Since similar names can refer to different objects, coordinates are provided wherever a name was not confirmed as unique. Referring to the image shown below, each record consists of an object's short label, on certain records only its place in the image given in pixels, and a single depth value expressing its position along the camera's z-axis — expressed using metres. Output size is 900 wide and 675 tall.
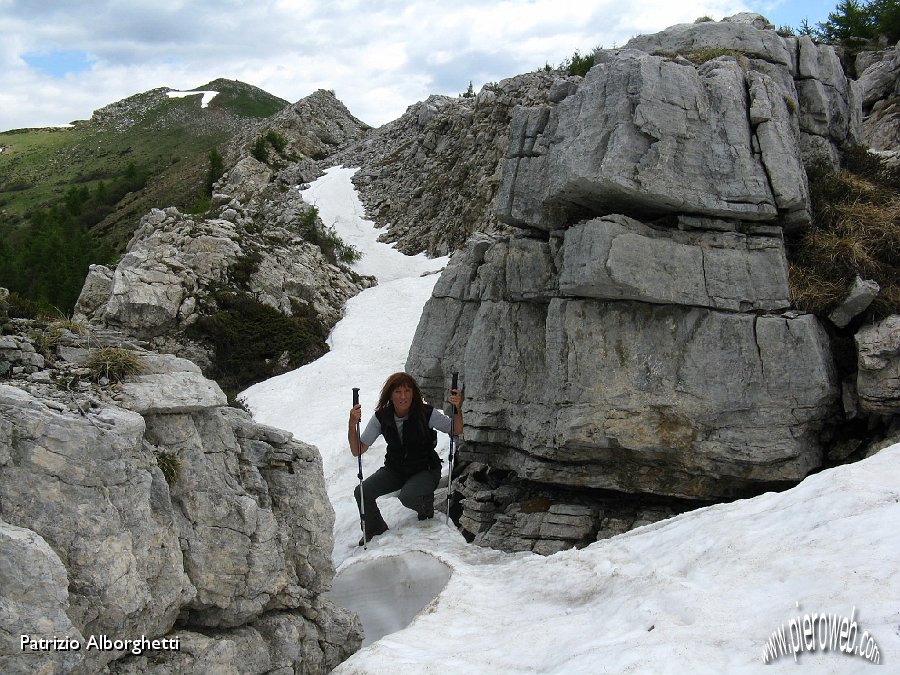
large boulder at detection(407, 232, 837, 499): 10.44
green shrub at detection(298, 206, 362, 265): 34.56
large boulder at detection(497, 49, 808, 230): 10.91
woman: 11.31
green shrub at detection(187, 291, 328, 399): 24.25
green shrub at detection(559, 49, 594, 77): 32.19
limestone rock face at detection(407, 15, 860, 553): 10.55
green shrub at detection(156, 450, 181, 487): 6.22
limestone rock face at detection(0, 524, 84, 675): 4.47
